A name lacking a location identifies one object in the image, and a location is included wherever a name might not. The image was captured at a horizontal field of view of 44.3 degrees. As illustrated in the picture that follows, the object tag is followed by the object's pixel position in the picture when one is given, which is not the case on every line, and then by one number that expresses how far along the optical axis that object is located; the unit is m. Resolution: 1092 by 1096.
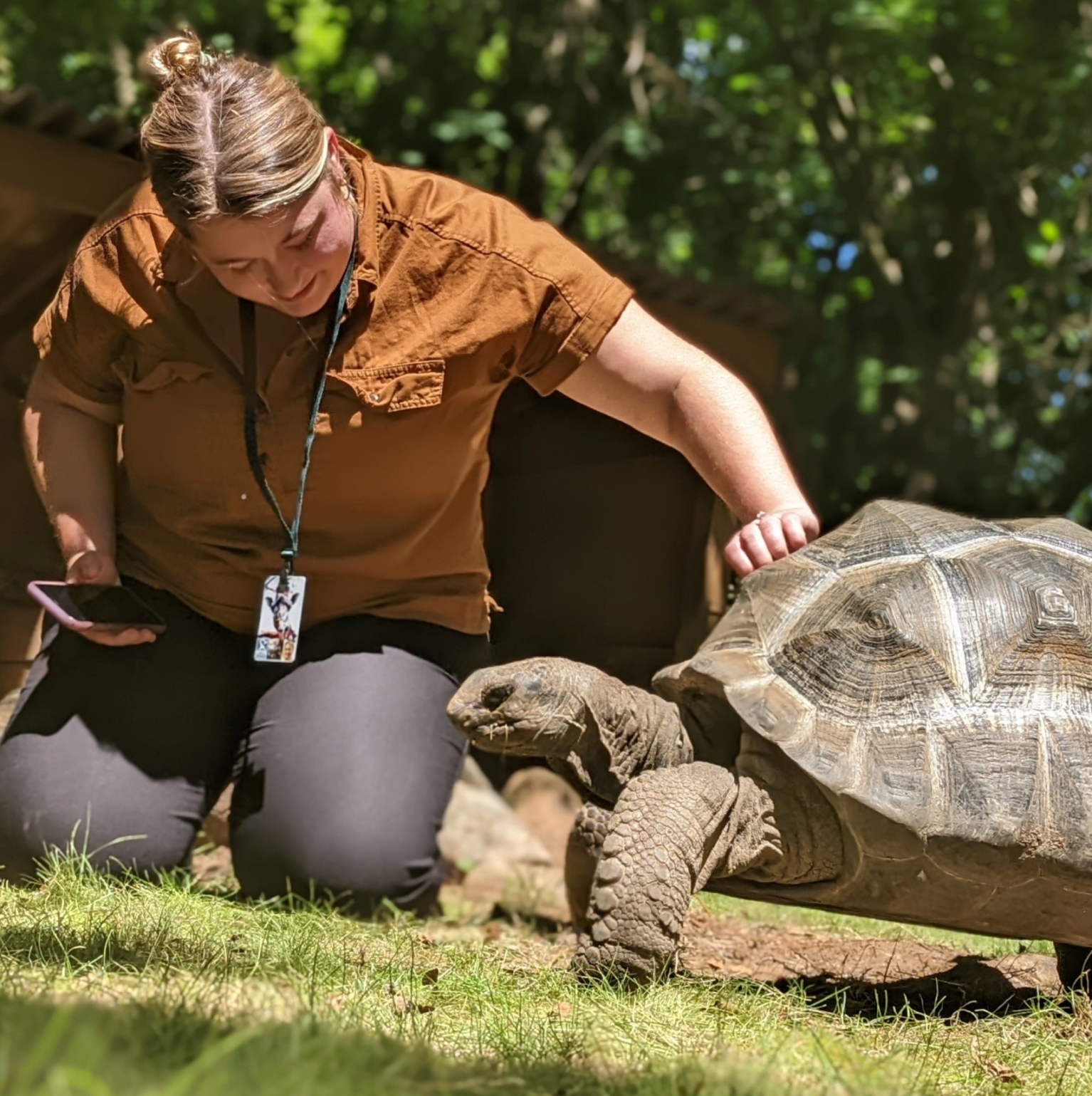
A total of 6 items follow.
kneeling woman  3.32
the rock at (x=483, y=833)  5.40
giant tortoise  2.86
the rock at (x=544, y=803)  6.32
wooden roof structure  4.49
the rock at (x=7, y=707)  4.07
